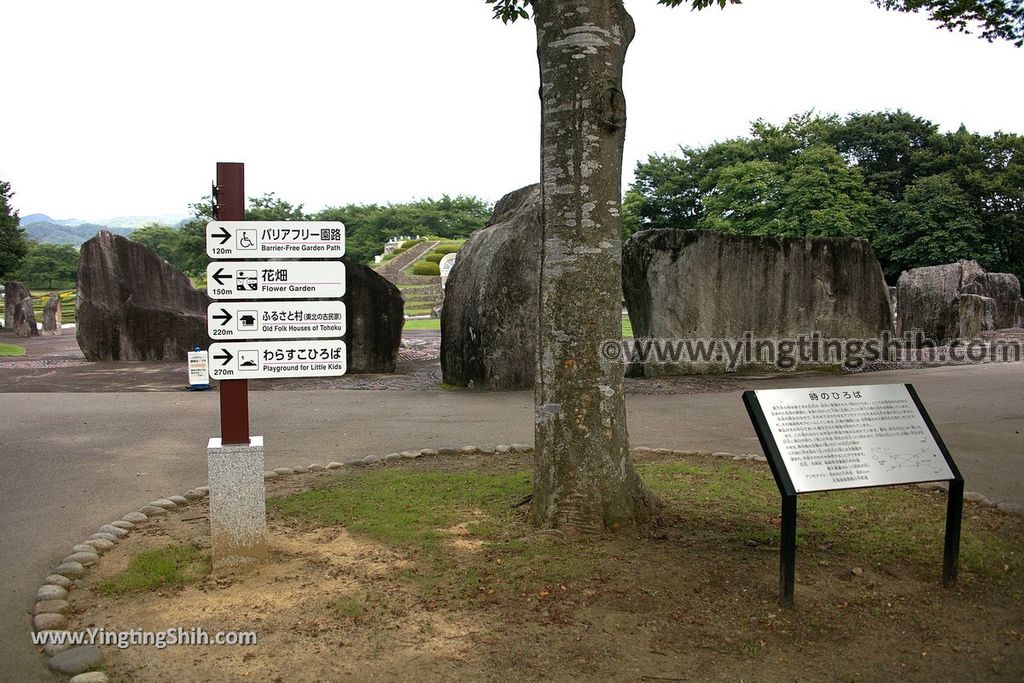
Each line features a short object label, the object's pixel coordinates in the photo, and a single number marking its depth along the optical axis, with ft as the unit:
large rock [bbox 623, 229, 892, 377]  48.34
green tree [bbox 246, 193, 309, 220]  180.34
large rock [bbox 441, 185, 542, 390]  43.60
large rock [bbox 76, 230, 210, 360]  63.62
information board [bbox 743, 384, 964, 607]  15.14
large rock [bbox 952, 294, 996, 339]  69.26
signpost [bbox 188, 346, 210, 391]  45.81
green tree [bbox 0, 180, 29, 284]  123.34
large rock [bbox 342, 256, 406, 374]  53.78
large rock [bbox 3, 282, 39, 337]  99.96
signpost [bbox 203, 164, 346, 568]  17.11
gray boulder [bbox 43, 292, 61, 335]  109.91
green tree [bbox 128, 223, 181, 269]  243.19
